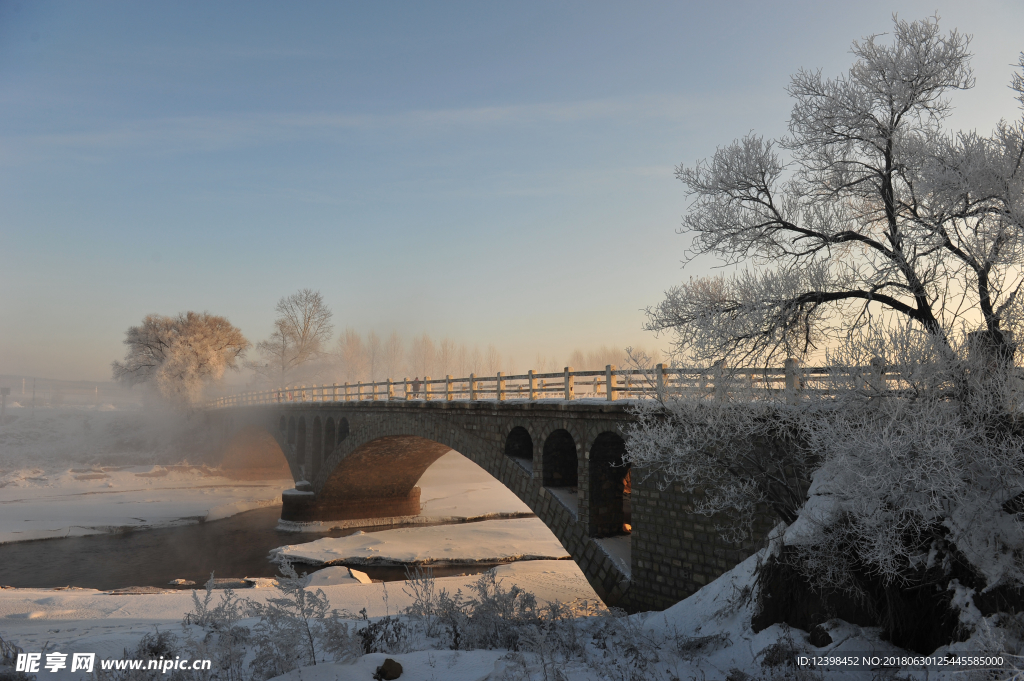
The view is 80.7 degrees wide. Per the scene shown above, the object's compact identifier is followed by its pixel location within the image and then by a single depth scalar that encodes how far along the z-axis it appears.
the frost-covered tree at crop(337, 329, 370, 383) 73.06
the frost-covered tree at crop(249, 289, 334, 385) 55.56
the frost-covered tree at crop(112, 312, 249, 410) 52.59
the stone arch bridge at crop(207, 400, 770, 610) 11.41
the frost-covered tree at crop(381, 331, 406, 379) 76.00
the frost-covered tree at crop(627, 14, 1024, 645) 6.98
